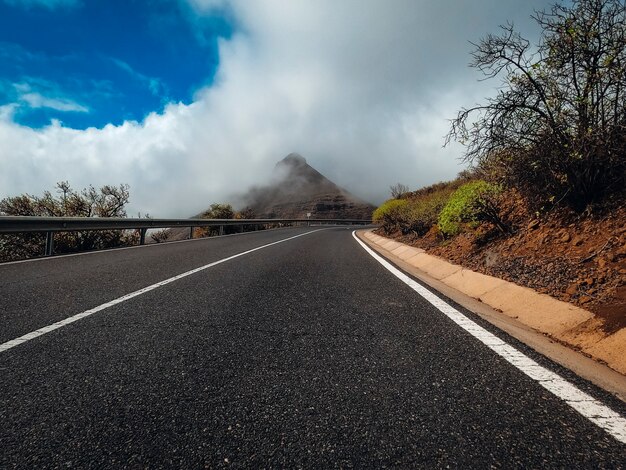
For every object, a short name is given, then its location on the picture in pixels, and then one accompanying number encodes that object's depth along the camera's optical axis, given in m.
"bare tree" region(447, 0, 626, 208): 4.82
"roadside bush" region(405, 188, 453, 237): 11.57
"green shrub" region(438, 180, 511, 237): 6.87
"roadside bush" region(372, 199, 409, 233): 15.20
